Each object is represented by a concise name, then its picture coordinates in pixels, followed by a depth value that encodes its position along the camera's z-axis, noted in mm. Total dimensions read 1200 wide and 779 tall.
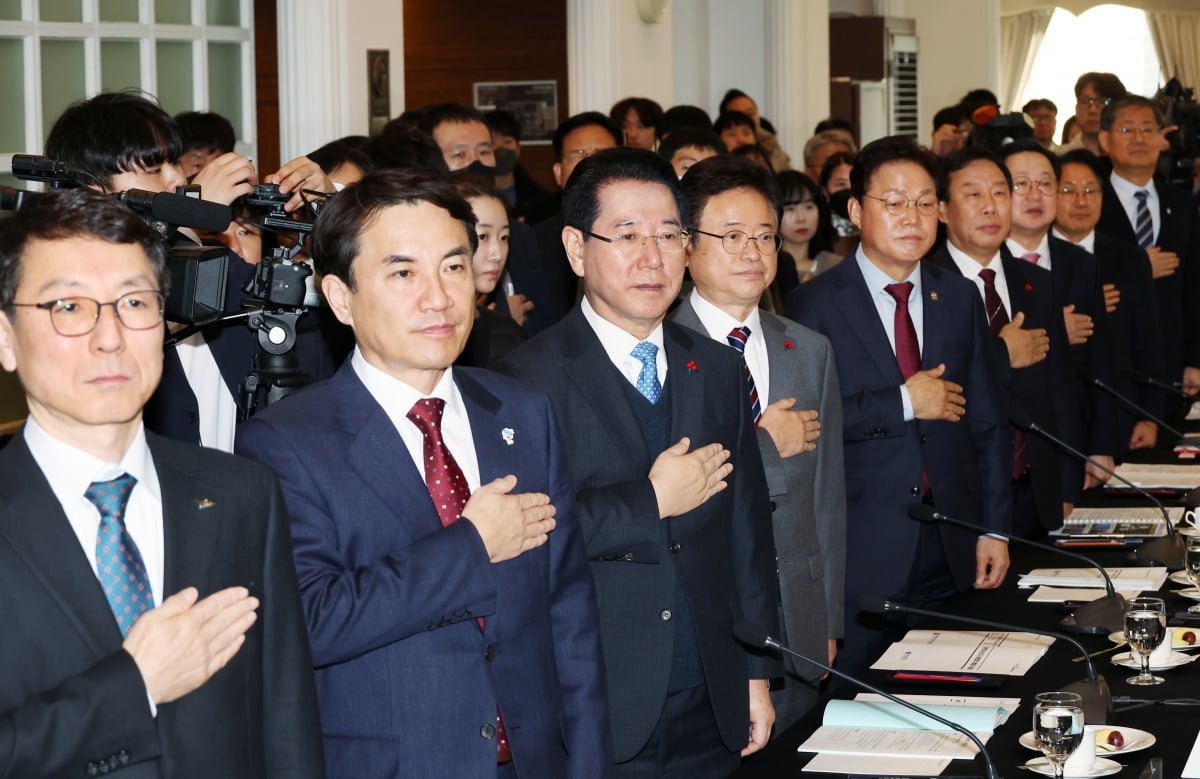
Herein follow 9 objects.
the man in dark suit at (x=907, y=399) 3717
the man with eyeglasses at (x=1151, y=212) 6566
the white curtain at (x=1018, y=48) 16938
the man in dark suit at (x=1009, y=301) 4348
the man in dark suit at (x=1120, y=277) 5691
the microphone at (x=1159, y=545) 3637
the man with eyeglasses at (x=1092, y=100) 8362
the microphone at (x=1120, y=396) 4652
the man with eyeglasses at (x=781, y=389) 3227
